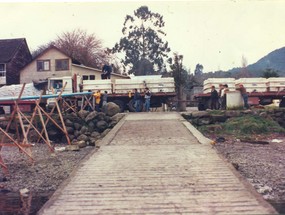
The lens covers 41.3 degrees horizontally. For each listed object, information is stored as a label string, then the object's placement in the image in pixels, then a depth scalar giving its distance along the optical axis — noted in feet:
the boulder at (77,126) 62.39
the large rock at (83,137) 54.88
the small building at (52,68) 119.44
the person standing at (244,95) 60.44
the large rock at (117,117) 59.60
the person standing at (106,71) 79.46
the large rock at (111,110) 64.69
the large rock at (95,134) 58.61
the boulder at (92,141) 49.06
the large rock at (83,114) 63.83
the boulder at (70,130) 61.11
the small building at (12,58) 123.65
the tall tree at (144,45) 157.89
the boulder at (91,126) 61.77
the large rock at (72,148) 44.25
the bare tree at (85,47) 161.48
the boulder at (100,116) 62.54
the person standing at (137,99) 70.13
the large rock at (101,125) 60.75
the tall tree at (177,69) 110.11
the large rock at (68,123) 61.77
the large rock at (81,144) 46.50
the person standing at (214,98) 66.78
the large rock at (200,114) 58.75
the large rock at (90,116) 62.54
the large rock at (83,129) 60.80
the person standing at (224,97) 61.97
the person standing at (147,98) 69.56
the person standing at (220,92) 65.10
